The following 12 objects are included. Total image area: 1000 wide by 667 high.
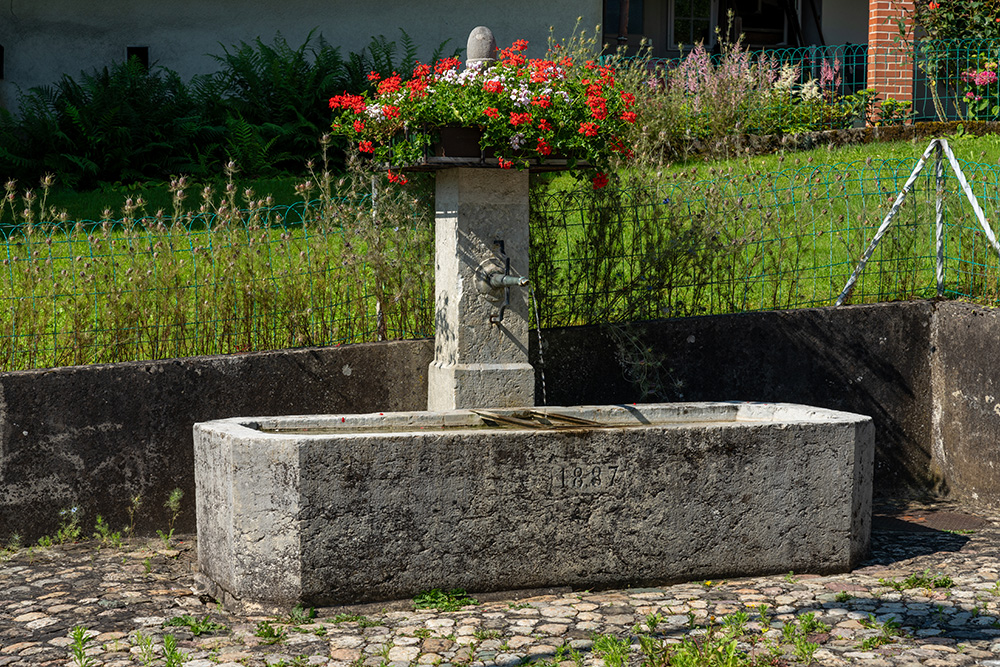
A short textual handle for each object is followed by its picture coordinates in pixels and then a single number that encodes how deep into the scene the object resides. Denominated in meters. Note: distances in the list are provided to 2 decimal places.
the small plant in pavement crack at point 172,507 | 11.60
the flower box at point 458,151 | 10.75
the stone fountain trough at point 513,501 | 9.29
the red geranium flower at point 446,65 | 11.07
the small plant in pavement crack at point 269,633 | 8.59
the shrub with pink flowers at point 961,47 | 25.17
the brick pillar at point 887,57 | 25.67
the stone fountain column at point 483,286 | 11.13
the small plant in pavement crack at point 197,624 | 8.88
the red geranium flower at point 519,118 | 10.59
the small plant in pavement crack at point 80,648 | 7.70
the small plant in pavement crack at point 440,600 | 9.47
